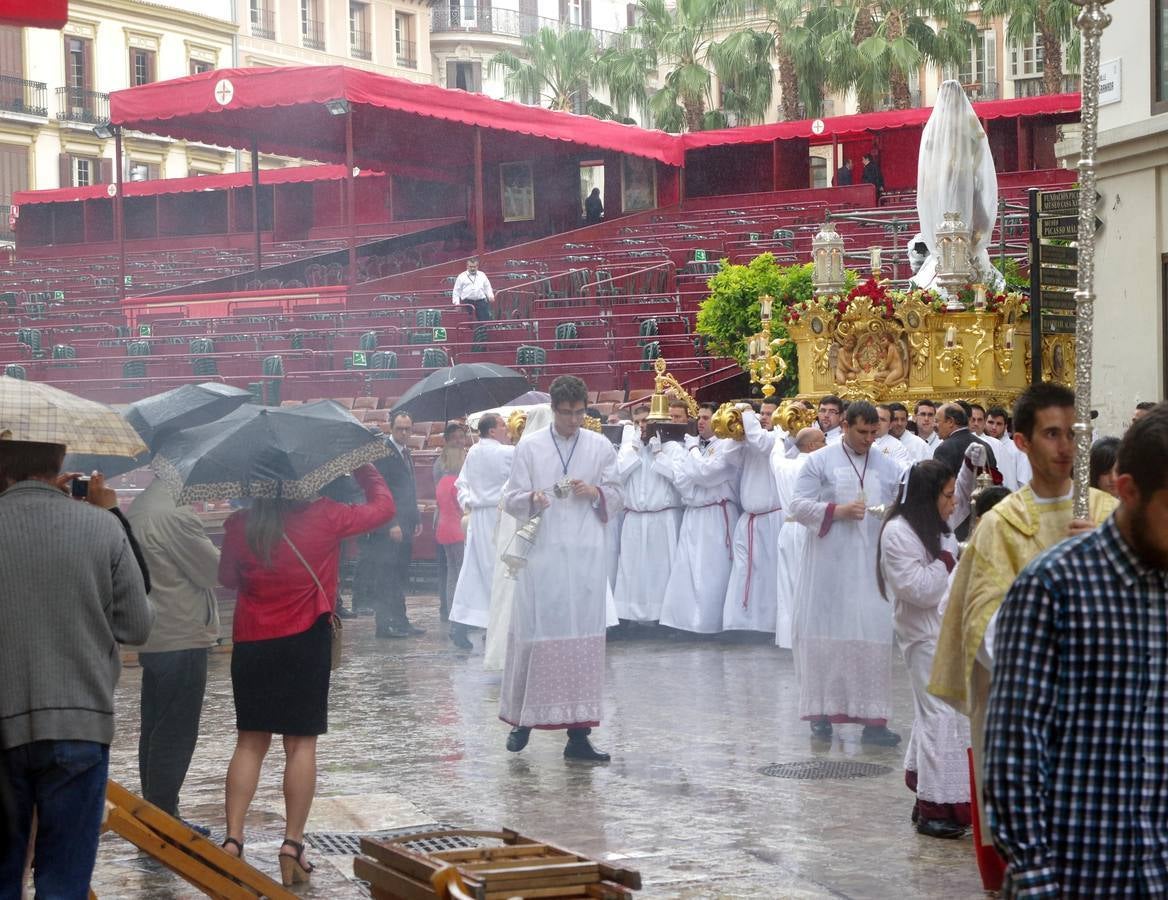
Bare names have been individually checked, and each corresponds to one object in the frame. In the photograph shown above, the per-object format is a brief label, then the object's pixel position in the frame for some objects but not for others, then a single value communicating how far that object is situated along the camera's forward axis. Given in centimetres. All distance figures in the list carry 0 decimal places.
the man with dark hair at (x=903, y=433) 1246
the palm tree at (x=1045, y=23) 3803
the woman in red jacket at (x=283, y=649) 648
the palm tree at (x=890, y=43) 3972
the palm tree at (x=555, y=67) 5306
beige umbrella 508
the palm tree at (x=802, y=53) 4162
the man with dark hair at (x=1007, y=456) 1334
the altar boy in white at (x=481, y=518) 1320
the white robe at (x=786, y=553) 1219
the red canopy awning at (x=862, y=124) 3434
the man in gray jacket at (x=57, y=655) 459
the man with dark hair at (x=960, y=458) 935
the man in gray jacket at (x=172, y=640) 712
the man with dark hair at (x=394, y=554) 1414
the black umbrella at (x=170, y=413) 781
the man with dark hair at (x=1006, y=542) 458
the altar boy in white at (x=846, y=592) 902
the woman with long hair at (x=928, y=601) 691
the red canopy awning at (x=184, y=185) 4153
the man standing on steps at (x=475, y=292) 2625
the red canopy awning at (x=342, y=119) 2655
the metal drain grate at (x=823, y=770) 819
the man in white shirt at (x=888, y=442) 1160
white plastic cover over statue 1547
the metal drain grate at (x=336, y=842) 691
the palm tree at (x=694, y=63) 4344
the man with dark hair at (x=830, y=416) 1233
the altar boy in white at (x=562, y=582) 878
